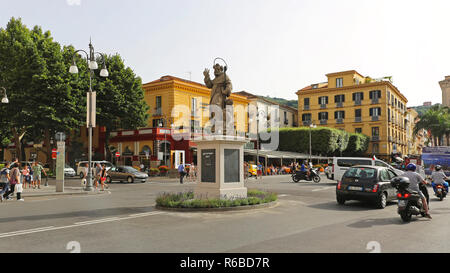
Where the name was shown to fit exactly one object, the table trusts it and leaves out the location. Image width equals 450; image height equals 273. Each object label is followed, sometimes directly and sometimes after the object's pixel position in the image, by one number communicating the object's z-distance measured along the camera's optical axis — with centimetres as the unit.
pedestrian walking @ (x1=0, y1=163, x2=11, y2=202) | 1577
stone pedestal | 1227
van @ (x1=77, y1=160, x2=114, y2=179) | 3738
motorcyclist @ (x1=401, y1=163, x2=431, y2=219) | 967
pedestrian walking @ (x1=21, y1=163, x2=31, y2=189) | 2289
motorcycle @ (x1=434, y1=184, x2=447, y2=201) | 1480
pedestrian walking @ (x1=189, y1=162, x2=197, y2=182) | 3191
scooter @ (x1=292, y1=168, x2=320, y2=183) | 2788
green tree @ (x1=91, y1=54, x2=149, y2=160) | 3916
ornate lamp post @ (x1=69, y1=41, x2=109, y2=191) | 1885
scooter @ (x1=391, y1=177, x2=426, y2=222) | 928
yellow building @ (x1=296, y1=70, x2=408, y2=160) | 6312
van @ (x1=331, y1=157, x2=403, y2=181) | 2287
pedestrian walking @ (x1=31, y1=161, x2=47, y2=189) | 2300
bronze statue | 1315
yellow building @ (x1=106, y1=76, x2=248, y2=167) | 4312
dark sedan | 1238
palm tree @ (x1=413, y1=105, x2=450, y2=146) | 6297
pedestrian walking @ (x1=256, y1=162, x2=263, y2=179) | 3540
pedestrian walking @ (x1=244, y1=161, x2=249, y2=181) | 3403
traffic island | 1152
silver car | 3003
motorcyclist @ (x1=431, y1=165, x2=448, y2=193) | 1481
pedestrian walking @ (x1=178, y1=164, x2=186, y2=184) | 2856
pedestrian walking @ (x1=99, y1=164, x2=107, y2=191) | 2128
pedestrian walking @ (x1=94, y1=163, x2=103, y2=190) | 2187
